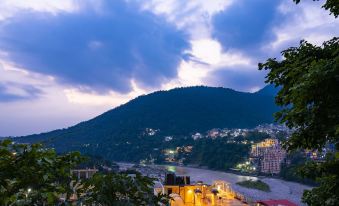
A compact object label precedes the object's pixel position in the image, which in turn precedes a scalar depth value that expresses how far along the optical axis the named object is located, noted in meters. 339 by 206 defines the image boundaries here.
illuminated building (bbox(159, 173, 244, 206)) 24.88
